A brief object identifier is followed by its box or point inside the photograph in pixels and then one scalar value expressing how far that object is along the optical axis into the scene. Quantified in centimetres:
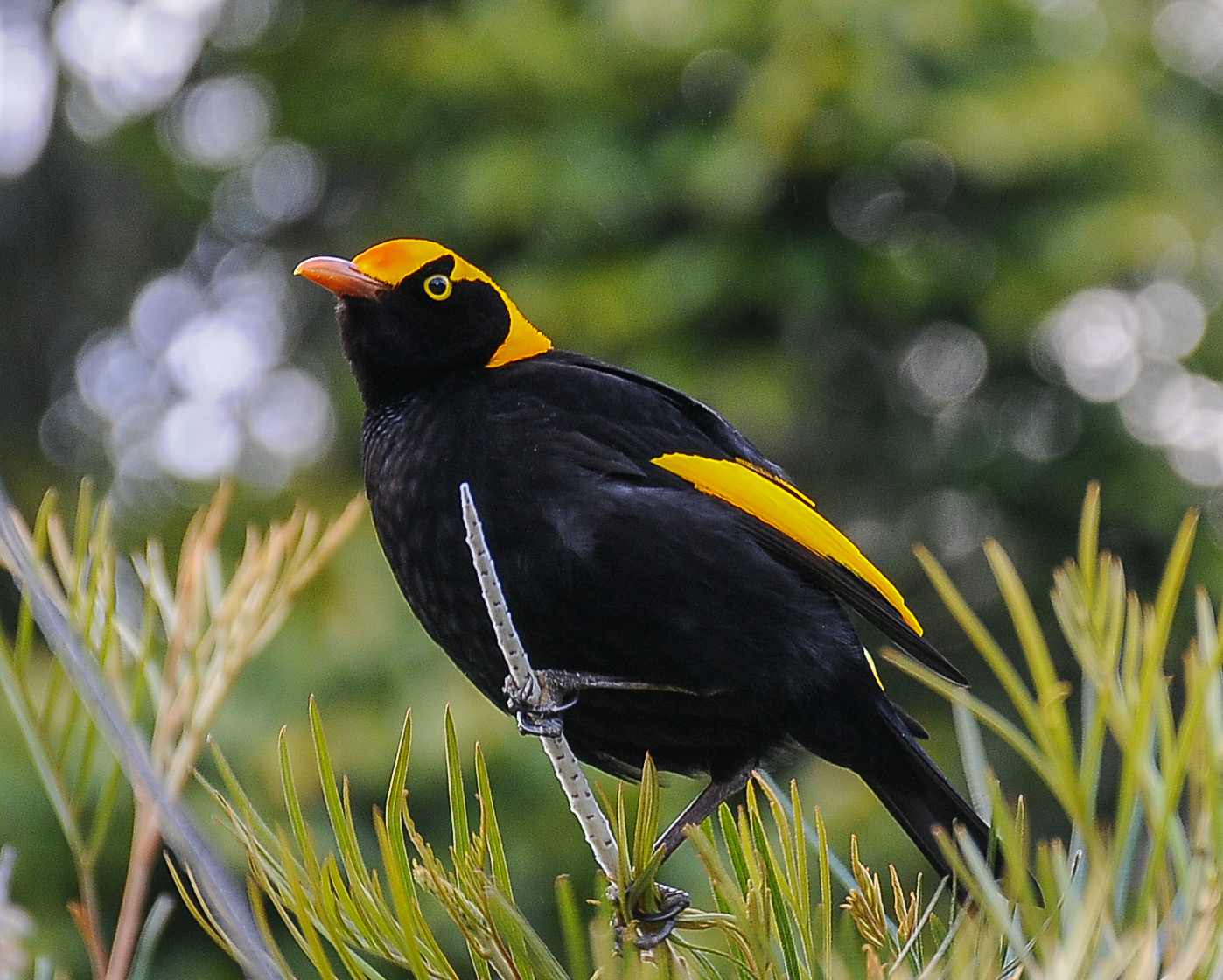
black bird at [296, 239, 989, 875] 557
